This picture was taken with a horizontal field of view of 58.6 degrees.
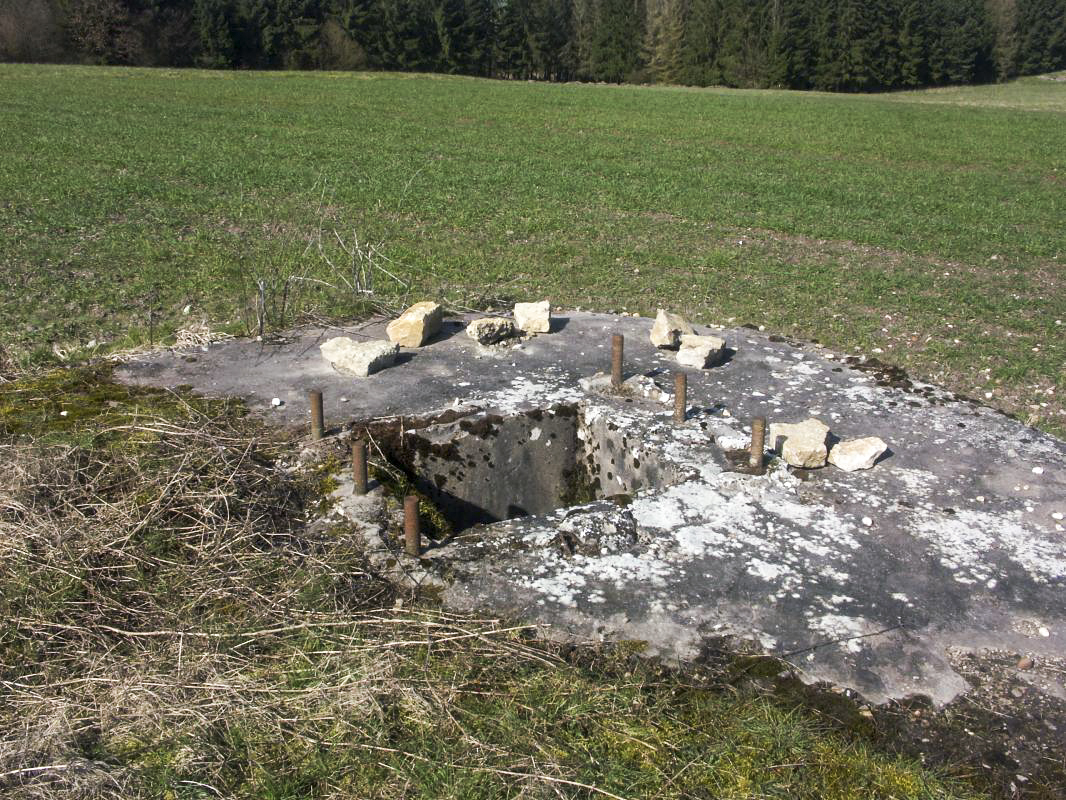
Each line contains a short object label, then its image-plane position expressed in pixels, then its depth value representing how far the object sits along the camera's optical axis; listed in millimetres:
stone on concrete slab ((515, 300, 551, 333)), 6137
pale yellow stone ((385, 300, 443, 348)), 5887
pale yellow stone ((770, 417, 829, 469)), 4352
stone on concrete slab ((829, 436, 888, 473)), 4398
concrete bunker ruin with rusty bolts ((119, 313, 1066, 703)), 3367
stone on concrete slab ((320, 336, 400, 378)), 5441
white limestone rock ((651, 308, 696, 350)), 5863
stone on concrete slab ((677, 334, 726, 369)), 5570
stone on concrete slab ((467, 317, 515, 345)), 5883
